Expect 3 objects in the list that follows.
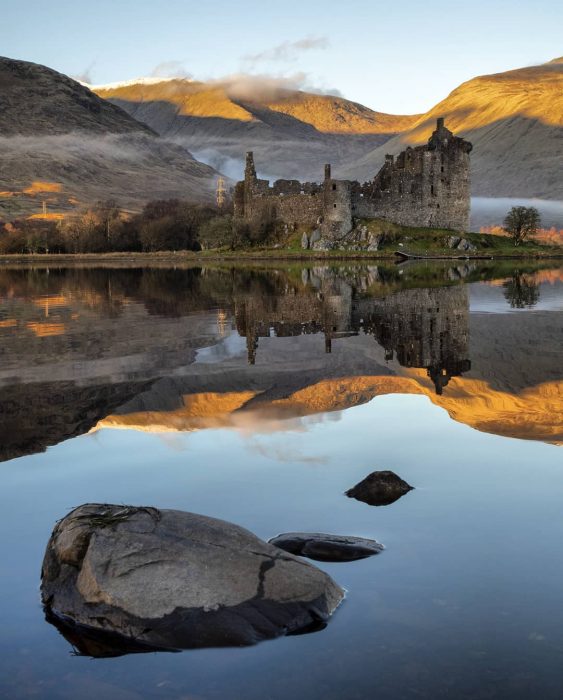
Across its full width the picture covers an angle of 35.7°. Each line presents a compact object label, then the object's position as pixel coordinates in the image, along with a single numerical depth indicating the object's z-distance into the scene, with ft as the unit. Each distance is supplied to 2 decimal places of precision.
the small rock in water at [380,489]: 34.14
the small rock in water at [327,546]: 28.50
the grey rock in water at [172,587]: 23.86
